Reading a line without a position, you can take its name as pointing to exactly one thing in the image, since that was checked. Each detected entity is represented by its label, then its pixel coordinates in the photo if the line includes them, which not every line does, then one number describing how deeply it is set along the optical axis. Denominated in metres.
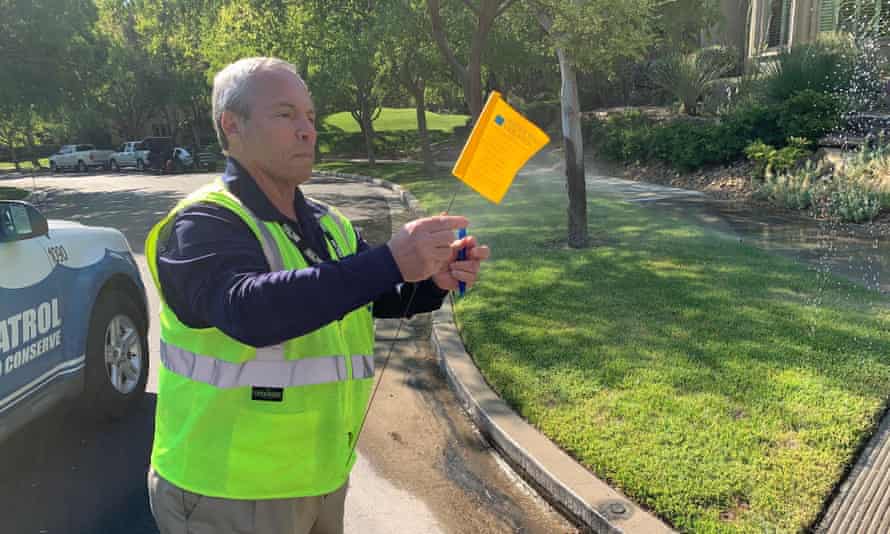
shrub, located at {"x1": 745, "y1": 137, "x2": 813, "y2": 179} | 11.88
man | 1.40
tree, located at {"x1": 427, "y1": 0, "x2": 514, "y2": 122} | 12.17
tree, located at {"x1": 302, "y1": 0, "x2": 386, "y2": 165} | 13.32
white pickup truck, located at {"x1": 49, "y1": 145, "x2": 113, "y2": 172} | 40.06
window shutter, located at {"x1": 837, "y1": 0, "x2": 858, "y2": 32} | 17.42
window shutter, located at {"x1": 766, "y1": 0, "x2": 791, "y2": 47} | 21.03
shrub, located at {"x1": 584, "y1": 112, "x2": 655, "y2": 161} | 16.78
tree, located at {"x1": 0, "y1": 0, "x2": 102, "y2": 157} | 18.97
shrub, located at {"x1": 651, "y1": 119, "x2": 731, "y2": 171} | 14.01
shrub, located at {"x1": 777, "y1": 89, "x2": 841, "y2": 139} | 12.31
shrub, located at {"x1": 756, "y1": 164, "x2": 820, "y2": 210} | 10.41
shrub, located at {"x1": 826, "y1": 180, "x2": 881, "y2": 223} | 9.12
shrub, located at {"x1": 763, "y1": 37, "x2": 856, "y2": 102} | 13.41
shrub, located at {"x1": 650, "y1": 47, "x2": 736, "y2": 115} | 18.31
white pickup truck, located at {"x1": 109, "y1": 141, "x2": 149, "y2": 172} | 35.69
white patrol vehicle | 3.37
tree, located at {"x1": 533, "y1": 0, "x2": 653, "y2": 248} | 7.60
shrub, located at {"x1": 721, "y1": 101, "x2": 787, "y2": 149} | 13.16
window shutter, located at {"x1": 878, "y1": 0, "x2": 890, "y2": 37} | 16.69
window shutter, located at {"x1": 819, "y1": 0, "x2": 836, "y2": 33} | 18.33
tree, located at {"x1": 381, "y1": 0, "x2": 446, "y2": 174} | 14.58
